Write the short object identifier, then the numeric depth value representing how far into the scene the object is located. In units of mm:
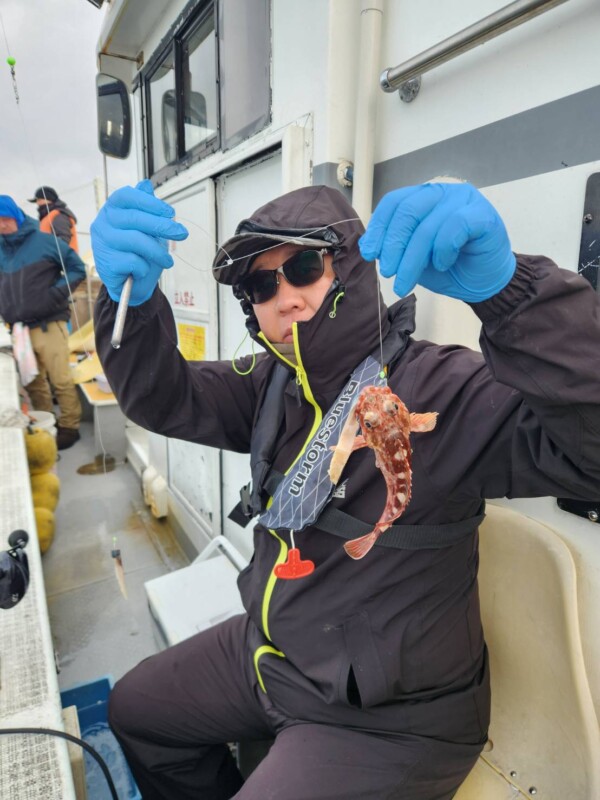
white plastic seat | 1292
